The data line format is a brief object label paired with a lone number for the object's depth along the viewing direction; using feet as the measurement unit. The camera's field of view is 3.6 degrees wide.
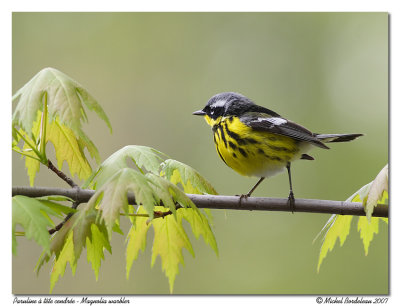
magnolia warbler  12.47
